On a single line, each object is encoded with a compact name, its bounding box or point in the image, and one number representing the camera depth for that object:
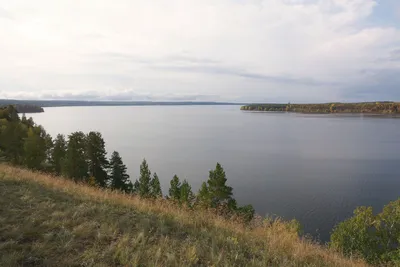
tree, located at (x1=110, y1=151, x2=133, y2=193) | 26.79
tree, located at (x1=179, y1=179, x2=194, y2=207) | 22.67
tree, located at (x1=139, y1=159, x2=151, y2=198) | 26.84
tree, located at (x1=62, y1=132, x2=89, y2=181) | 24.16
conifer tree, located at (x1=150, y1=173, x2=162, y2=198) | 25.94
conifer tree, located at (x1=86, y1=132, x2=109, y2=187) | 25.75
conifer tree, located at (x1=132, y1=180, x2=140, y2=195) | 29.42
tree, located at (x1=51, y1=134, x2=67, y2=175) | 29.55
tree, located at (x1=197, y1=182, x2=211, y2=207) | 22.98
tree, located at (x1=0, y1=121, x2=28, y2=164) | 27.19
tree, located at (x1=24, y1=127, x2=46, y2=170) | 25.98
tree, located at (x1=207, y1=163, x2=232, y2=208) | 23.08
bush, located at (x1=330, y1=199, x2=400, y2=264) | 16.78
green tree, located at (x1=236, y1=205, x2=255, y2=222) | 19.21
